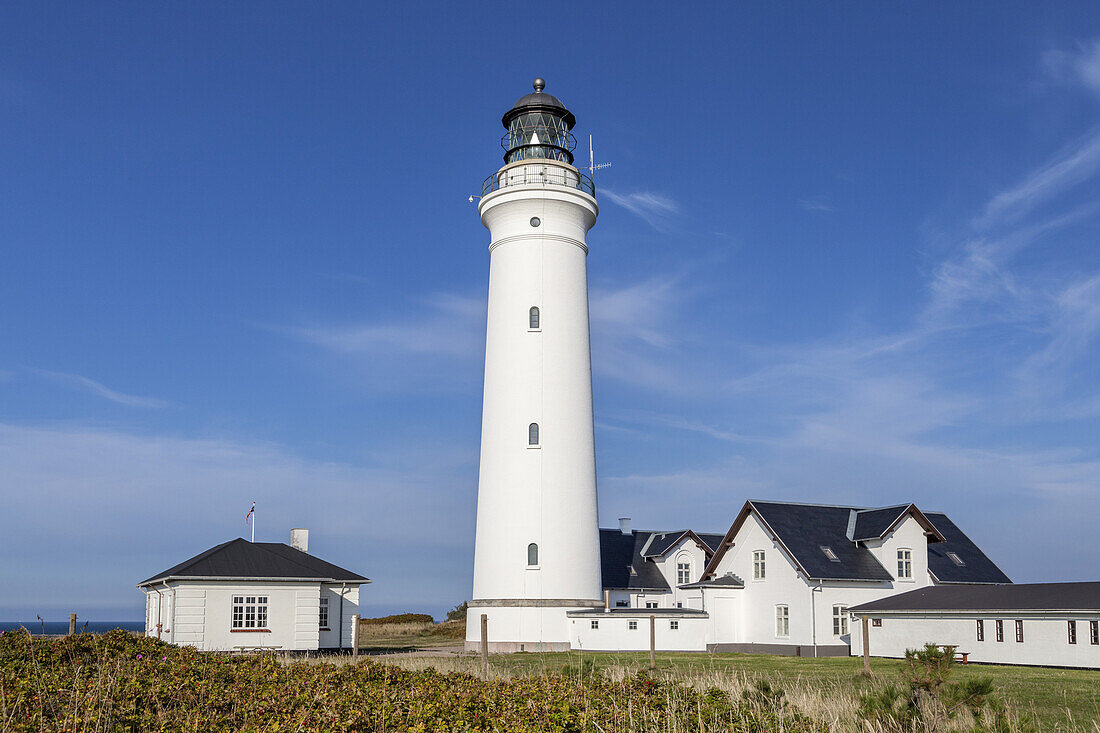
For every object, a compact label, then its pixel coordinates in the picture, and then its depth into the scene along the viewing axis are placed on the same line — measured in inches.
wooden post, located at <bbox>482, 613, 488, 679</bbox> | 779.4
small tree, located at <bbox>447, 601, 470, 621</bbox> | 2301.9
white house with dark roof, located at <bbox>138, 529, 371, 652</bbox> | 1234.0
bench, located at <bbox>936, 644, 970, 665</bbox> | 1173.8
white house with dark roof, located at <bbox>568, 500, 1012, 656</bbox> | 1393.9
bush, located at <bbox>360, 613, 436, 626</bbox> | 2647.6
